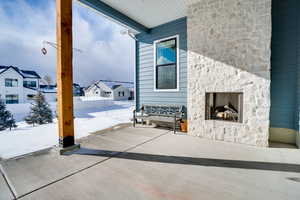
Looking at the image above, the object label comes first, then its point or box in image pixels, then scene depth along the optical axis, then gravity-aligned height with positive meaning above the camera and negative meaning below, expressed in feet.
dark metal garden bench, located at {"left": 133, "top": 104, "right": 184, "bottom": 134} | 13.20 -1.79
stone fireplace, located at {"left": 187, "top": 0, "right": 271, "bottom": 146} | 9.37 +2.04
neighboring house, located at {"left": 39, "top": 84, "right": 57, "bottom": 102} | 67.37 +0.64
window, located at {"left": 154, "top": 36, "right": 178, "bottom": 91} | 14.46 +3.56
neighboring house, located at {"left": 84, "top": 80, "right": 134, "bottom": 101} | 78.47 +3.77
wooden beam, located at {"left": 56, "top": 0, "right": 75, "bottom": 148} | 8.20 +1.60
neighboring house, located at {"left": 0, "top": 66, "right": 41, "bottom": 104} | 52.29 +4.40
